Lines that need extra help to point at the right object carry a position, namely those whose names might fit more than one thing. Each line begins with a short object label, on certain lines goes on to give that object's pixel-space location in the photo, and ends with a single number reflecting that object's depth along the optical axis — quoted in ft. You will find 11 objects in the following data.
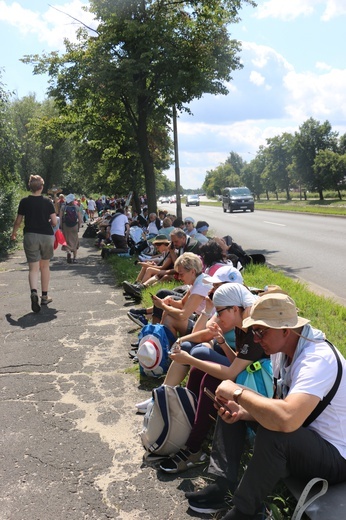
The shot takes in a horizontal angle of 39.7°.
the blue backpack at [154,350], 14.44
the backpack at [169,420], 10.61
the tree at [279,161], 206.28
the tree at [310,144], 167.22
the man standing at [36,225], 24.30
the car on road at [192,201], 201.82
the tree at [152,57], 49.11
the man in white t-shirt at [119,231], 42.64
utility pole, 58.85
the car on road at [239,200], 117.91
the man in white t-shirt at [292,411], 7.08
